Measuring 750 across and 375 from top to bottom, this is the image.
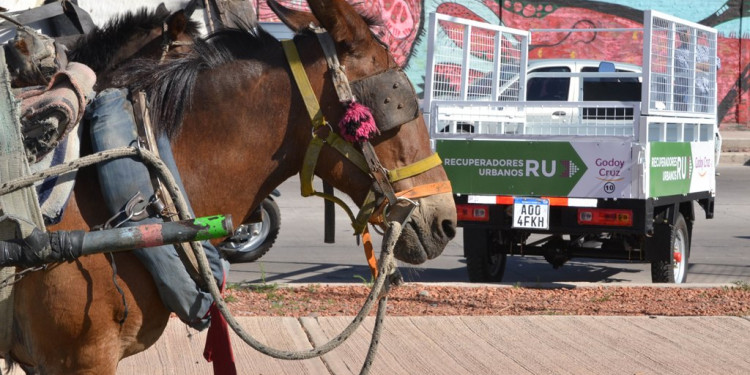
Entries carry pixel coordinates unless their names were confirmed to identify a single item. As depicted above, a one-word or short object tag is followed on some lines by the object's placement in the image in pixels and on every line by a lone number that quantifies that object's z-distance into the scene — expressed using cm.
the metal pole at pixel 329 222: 435
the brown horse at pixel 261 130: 322
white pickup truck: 849
